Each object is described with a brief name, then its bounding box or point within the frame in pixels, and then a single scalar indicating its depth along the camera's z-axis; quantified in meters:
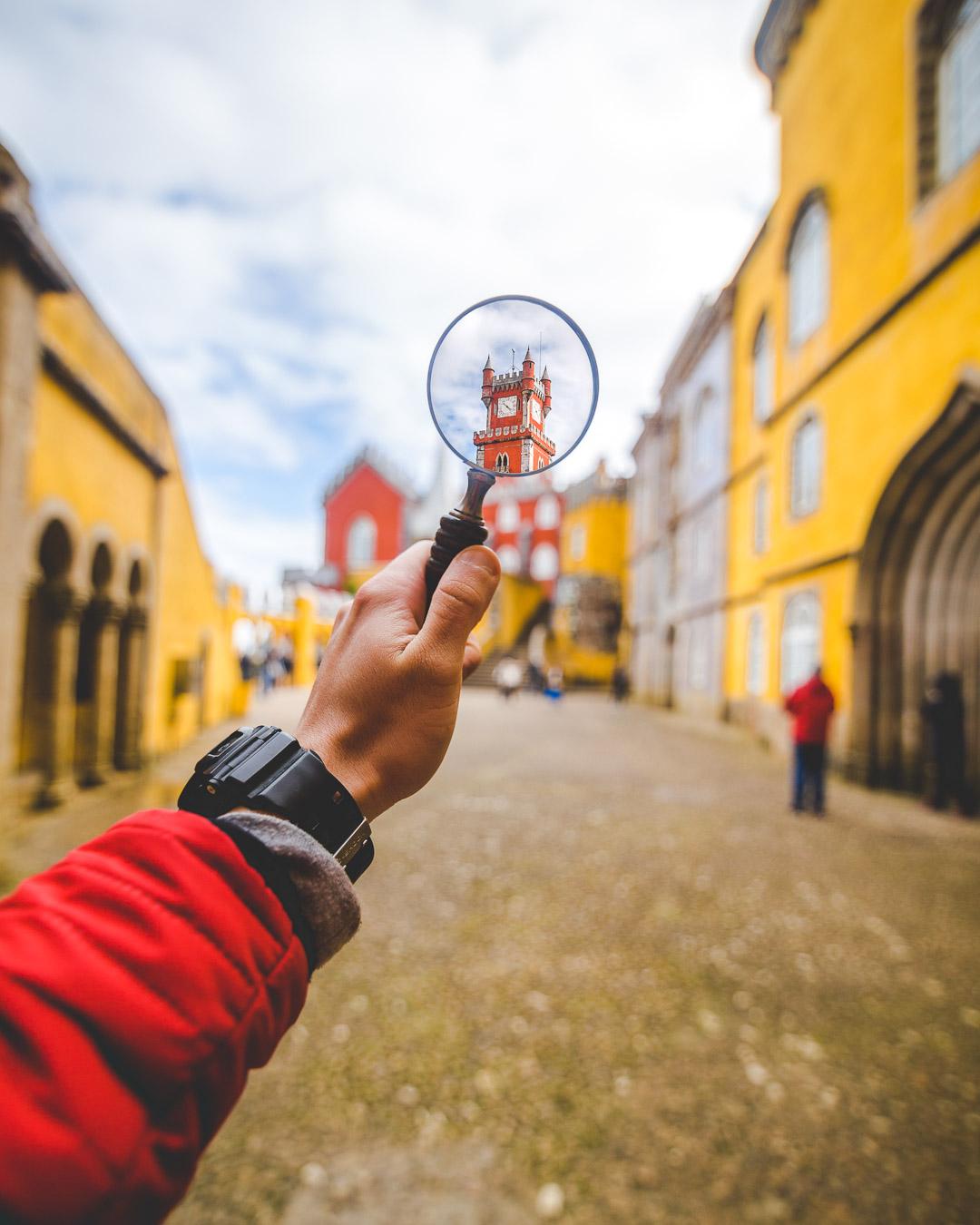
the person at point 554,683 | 27.38
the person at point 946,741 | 8.76
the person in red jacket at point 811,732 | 8.16
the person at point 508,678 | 23.81
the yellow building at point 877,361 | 8.59
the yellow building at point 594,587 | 33.12
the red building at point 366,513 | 41.34
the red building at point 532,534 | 42.56
